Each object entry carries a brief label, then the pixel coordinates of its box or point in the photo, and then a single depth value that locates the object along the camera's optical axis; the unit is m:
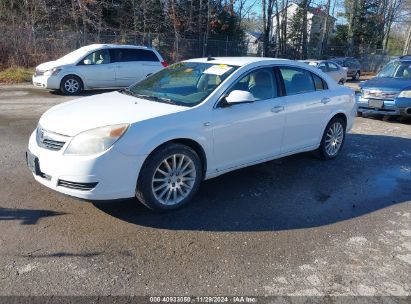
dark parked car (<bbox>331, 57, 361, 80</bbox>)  28.25
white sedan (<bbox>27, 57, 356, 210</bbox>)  3.87
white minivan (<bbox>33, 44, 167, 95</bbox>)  12.97
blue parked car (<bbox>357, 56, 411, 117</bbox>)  10.15
